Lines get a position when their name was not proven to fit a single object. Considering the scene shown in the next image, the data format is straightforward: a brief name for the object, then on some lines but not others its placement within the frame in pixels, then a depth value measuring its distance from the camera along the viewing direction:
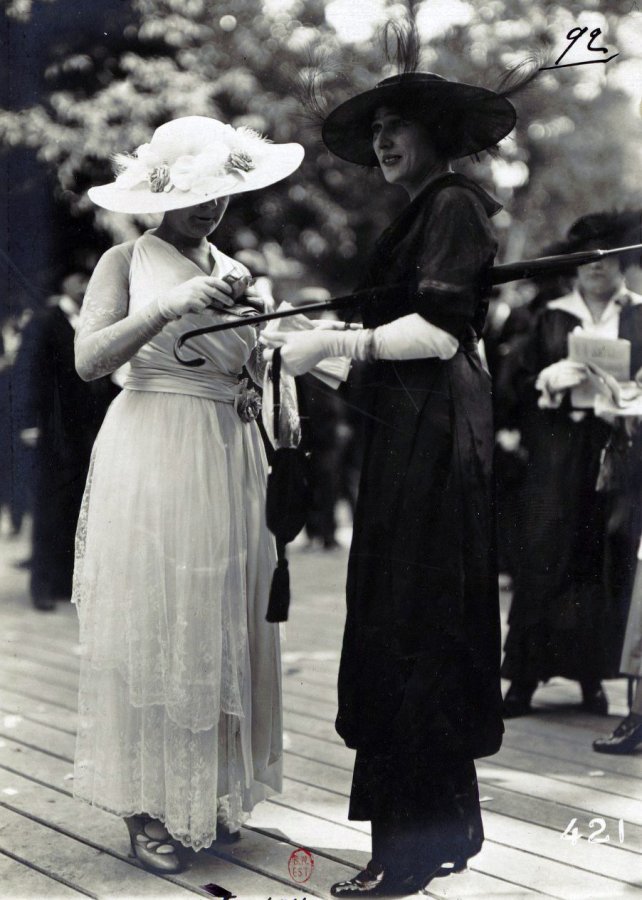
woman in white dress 2.68
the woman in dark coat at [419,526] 2.52
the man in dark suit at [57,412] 3.02
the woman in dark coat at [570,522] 3.73
